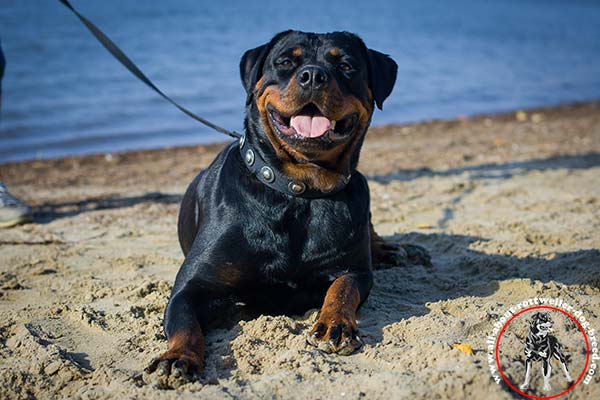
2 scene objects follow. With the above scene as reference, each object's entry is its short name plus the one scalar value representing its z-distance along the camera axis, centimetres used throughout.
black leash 466
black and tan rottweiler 332
